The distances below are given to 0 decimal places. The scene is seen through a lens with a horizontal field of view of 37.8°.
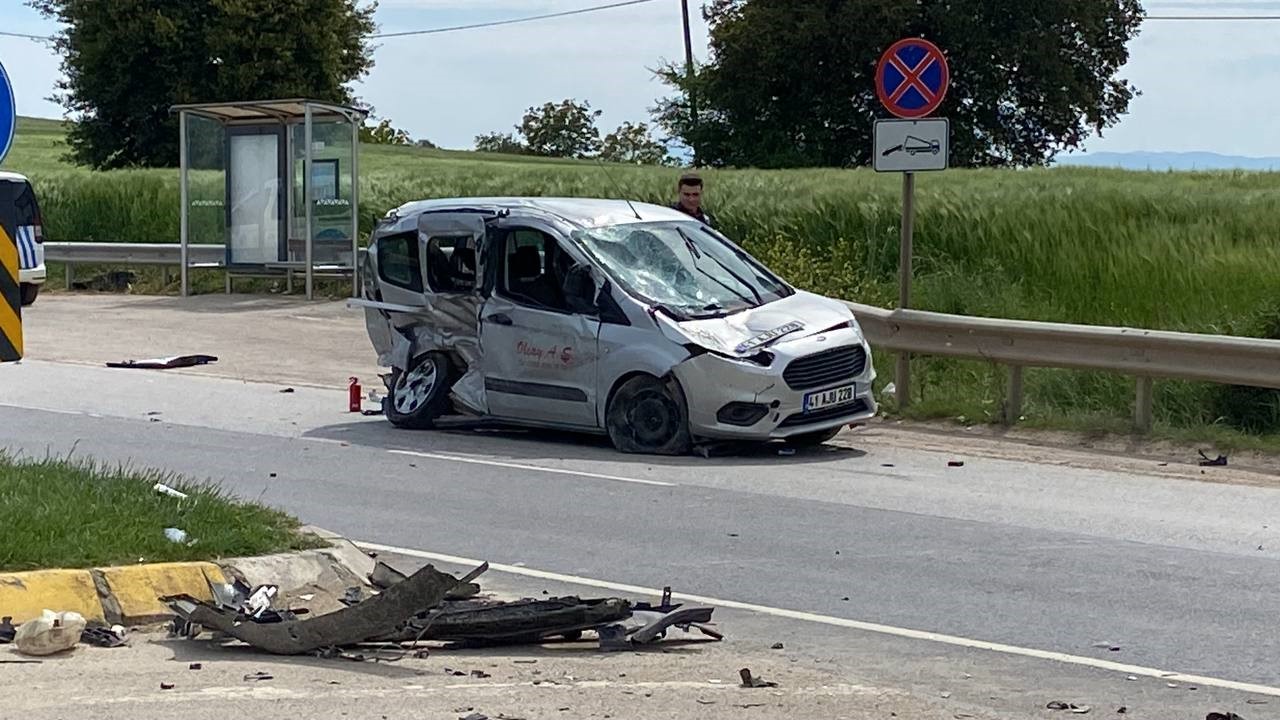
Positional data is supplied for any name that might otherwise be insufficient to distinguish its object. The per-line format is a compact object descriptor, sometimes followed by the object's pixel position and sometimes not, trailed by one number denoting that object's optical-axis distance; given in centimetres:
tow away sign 1534
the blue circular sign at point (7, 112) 909
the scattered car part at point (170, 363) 1914
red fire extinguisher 1578
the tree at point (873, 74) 5572
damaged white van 1302
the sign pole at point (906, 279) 1576
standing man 1656
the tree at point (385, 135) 10264
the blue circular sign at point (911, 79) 1545
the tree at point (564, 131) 10119
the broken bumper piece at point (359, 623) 696
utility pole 6103
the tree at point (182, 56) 5038
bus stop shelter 2617
